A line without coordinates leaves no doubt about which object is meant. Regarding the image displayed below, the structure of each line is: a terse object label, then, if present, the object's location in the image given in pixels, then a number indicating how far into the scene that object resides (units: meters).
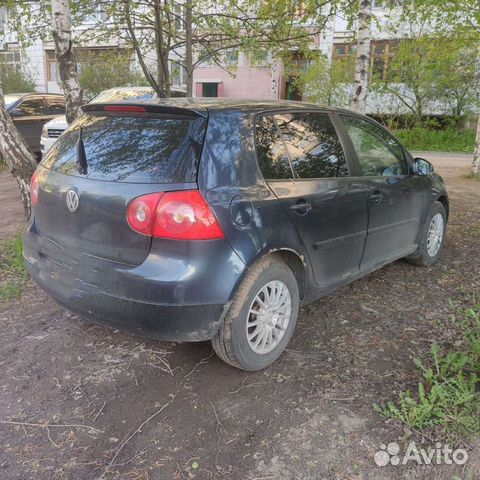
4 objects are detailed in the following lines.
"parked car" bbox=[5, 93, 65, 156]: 12.40
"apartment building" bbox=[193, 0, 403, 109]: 26.75
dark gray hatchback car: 2.63
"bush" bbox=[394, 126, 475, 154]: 19.41
